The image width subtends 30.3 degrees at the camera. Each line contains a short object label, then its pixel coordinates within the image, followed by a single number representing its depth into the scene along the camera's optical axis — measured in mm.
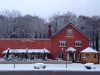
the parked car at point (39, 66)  18644
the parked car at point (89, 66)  19013
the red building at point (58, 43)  35459
